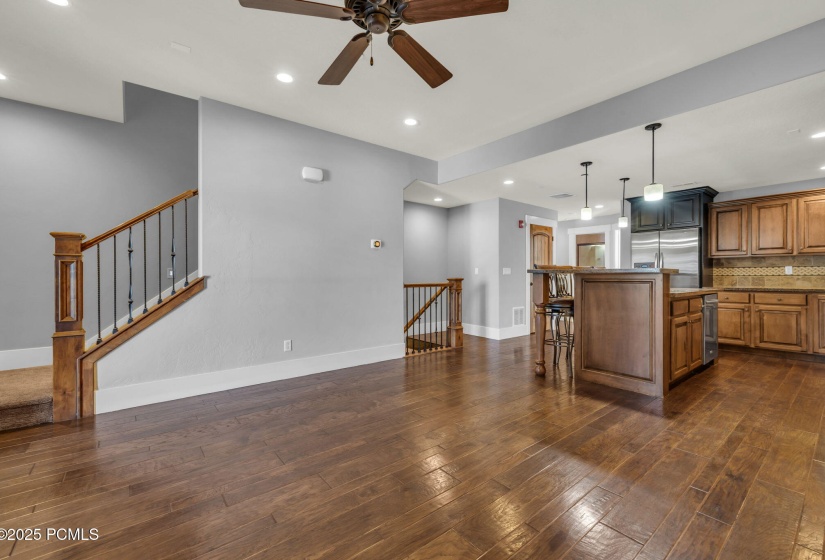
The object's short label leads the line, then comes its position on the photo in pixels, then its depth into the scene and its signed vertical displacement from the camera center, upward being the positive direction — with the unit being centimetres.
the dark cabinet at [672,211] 578 +118
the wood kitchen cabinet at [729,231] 561 +79
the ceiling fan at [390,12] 185 +142
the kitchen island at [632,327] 327 -47
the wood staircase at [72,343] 285 -52
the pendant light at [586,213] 482 +91
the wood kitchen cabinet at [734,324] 528 -65
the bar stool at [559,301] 408 -24
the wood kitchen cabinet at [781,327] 484 -65
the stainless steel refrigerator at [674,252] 580 +48
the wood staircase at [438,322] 566 -77
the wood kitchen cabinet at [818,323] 470 -56
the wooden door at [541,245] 732 +74
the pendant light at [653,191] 356 +90
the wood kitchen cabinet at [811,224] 500 +80
